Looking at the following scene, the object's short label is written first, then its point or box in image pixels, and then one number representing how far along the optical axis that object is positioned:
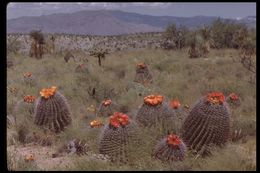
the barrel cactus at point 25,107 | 9.21
